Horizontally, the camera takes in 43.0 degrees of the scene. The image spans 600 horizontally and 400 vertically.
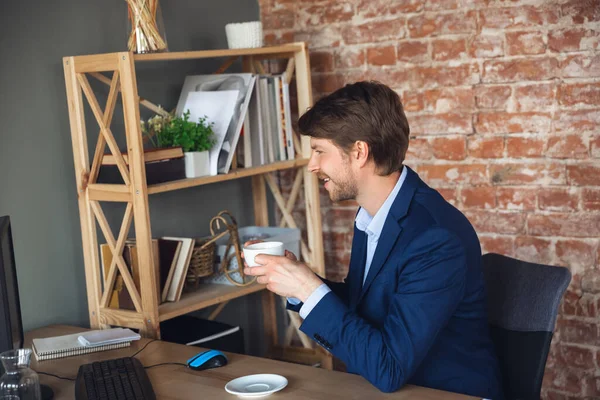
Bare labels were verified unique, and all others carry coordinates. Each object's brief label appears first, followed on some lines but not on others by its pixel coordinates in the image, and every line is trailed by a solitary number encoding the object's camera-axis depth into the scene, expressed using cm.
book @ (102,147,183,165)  237
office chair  182
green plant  251
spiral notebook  208
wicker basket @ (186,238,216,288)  260
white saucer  170
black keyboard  173
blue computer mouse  191
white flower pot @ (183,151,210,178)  252
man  168
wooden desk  169
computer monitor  168
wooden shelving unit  228
